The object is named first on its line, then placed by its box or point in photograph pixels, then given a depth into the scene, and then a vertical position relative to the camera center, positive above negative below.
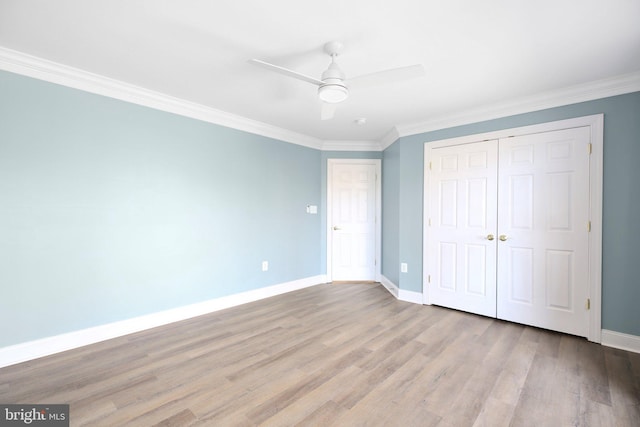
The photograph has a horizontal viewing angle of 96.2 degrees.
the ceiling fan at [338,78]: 1.94 +0.95
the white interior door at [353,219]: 4.96 -0.13
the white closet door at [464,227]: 3.35 -0.18
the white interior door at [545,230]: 2.80 -0.18
